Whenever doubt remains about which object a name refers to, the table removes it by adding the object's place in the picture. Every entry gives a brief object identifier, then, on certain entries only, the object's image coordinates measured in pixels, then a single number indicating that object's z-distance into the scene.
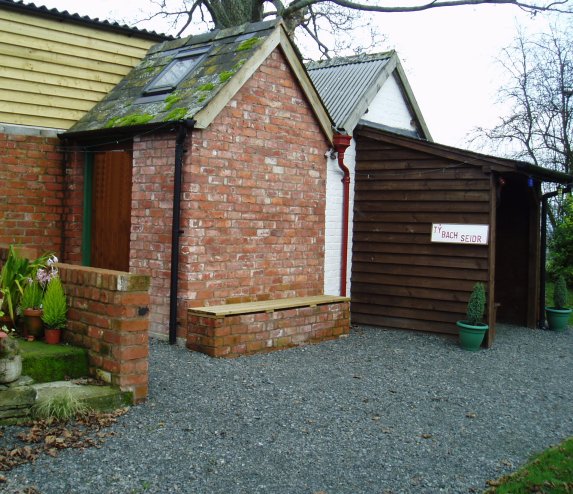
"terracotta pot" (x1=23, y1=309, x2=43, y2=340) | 6.07
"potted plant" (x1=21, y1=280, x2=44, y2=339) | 6.08
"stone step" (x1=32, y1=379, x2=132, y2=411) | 5.24
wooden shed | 9.72
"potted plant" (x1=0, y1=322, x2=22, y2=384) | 4.98
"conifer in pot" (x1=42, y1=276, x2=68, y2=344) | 5.99
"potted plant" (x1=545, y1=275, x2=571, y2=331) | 11.64
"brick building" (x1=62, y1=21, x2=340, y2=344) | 8.23
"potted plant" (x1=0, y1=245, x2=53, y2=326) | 6.29
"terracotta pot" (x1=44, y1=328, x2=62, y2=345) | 6.00
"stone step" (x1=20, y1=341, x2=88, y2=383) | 5.46
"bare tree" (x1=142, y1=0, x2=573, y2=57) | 16.61
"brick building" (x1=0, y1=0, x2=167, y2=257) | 9.30
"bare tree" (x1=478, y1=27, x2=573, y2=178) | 22.62
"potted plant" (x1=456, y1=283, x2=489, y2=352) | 9.20
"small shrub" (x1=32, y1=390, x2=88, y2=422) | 5.07
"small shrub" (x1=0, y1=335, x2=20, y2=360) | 5.00
